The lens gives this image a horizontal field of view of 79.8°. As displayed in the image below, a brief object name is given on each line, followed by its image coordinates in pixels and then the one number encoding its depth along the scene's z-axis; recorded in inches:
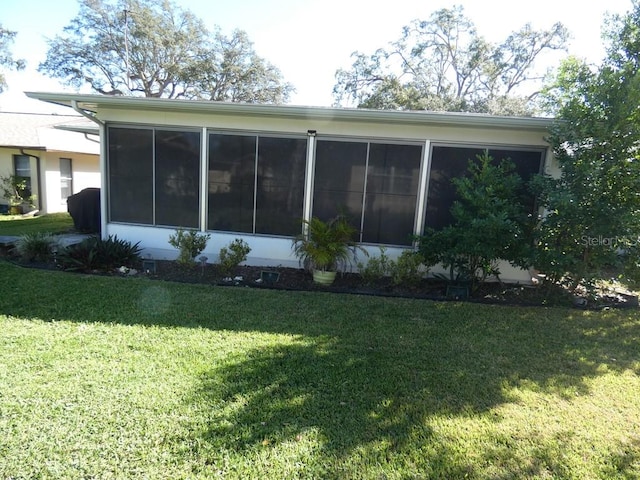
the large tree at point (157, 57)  937.5
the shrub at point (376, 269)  233.3
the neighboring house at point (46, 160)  490.3
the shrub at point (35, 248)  251.6
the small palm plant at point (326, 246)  228.1
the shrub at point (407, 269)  227.0
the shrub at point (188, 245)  242.1
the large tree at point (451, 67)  915.4
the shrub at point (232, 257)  237.5
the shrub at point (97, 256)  235.8
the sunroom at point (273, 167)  235.5
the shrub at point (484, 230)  197.8
